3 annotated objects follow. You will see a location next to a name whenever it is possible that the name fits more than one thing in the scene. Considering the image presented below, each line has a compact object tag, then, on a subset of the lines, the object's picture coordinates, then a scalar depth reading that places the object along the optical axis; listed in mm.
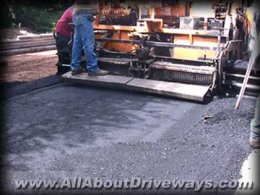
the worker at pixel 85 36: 5664
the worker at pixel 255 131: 3504
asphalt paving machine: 5188
